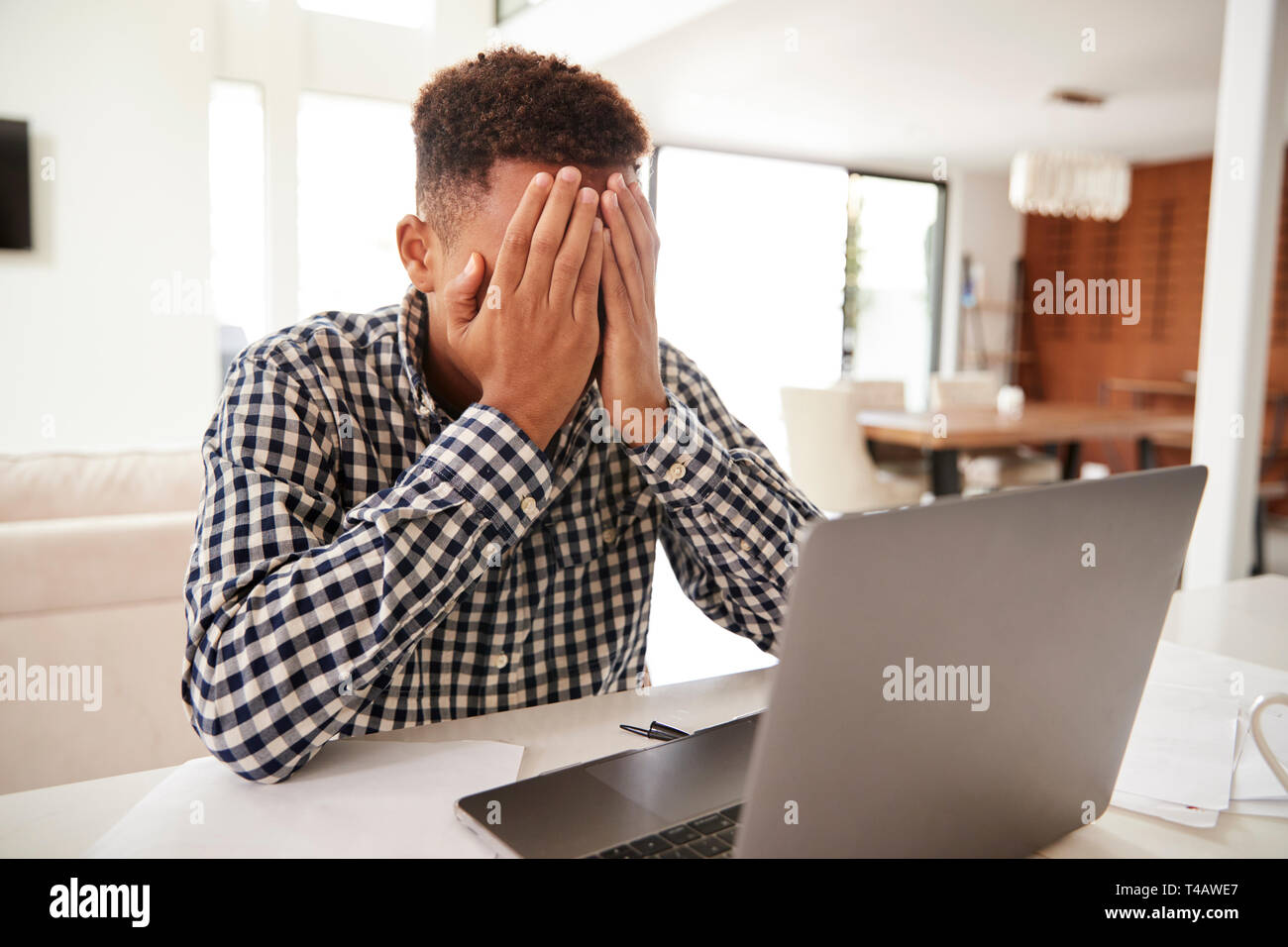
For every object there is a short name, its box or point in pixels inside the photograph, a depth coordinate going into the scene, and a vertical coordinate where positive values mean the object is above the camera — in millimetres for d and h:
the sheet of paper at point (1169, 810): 675 -324
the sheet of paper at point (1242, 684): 729 -313
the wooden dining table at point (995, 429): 3908 -244
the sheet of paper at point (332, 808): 603 -322
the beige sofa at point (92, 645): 1504 -498
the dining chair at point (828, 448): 4184 -354
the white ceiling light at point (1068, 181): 4641 +1007
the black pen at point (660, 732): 784 -315
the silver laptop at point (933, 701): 425 -178
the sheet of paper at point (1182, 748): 713 -318
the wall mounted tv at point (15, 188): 3811 +684
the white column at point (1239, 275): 2207 +256
